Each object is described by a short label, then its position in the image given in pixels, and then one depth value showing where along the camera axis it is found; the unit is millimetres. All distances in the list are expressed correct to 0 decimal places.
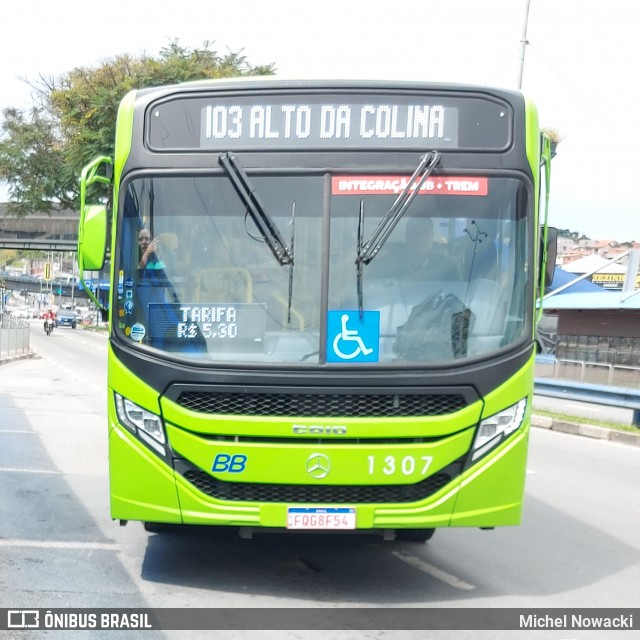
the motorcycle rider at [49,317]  64950
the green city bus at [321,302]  6160
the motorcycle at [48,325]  64562
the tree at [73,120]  45250
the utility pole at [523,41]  23703
